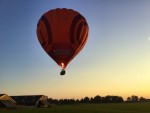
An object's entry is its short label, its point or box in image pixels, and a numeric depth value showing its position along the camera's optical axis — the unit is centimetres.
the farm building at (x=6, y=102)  3950
